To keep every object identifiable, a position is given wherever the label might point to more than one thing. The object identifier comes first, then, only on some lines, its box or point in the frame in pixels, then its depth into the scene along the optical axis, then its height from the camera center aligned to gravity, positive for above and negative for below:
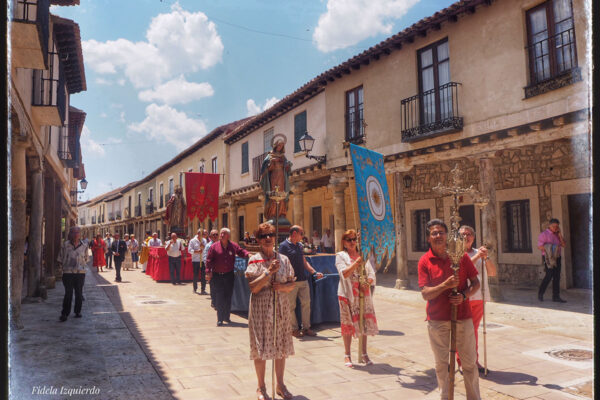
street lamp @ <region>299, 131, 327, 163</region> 12.88 +2.36
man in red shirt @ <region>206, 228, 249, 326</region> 7.57 -0.77
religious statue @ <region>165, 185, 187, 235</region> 16.91 +0.43
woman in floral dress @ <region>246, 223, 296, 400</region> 3.87 -0.81
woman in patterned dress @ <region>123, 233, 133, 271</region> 21.23 -1.77
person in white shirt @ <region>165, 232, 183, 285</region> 13.21 -1.04
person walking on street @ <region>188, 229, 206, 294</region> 11.40 -0.81
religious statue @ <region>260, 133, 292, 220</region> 8.57 +1.00
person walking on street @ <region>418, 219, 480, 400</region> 3.44 -0.75
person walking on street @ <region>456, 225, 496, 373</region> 4.42 -0.56
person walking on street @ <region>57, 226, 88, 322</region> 7.54 -0.60
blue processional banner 4.96 +0.16
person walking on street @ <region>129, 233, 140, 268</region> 22.60 -1.22
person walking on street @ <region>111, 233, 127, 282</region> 15.13 -0.87
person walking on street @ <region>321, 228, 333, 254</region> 16.36 -0.87
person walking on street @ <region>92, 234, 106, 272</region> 17.47 -1.01
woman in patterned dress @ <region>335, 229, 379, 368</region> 5.09 -0.91
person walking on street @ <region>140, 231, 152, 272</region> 18.29 -1.22
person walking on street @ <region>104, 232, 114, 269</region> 22.64 -1.34
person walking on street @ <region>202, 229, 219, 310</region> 8.20 -0.59
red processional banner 12.52 +0.87
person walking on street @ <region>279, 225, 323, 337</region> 6.44 -0.85
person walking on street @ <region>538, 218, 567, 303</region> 8.74 -0.87
